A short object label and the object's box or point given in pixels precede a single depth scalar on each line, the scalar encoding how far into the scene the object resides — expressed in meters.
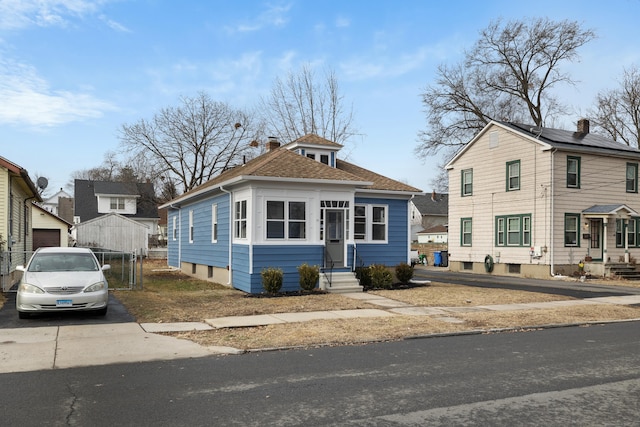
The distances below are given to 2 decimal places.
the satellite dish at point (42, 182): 26.78
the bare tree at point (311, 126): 39.06
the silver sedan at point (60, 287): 10.98
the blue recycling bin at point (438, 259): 35.88
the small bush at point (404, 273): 19.44
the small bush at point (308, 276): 16.36
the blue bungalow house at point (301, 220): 16.45
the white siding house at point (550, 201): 24.70
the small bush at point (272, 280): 15.84
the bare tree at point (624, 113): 41.00
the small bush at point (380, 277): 18.09
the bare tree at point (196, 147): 45.31
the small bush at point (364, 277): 18.23
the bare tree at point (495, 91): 41.25
